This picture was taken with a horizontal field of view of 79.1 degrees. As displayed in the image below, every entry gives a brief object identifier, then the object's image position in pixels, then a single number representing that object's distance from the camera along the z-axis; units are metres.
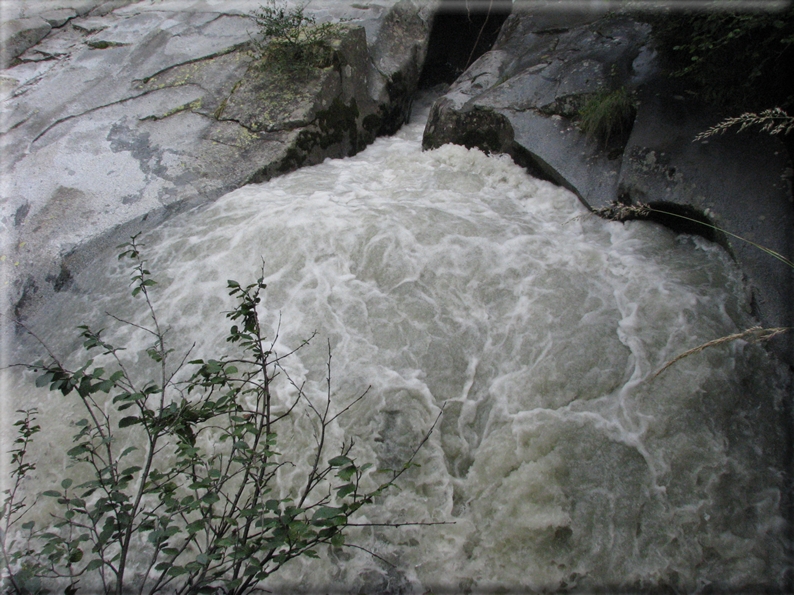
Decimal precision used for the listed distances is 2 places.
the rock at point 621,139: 3.15
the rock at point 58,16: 6.75
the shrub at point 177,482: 1.26
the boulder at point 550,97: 4.23
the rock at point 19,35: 6.21
